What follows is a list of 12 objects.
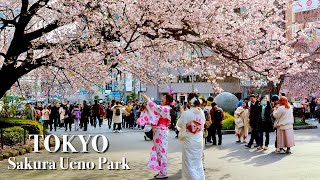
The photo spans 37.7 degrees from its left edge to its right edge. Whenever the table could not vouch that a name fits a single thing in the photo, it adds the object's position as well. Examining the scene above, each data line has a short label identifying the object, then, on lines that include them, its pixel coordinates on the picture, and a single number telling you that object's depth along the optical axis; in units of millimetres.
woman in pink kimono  10526
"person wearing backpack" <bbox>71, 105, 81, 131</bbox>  28344
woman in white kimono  9039
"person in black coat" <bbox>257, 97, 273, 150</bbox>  15487
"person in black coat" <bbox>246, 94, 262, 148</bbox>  15641
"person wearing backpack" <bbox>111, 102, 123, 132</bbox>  25641
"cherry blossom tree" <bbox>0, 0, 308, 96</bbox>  12469
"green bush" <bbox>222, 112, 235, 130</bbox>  23453
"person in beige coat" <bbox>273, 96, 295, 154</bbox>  14359
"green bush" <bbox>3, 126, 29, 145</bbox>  15559
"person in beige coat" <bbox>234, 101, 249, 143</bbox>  17953
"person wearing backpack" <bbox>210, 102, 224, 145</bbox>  17422
